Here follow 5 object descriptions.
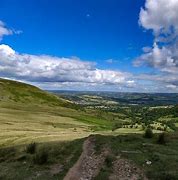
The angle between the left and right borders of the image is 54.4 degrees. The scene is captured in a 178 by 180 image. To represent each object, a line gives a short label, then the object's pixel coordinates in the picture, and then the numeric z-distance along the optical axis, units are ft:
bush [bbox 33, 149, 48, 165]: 54.73
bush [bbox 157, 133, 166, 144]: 61.94
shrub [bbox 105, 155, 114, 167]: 49.99
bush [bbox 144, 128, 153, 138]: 67.54
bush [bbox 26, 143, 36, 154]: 62.71
